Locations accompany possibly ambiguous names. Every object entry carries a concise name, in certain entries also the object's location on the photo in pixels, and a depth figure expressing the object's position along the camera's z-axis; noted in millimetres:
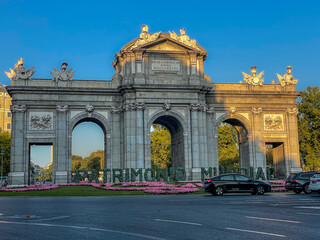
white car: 25578
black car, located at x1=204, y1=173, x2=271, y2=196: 28594
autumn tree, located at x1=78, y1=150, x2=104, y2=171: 158875
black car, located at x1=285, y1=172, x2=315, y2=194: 30156
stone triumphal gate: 45250
